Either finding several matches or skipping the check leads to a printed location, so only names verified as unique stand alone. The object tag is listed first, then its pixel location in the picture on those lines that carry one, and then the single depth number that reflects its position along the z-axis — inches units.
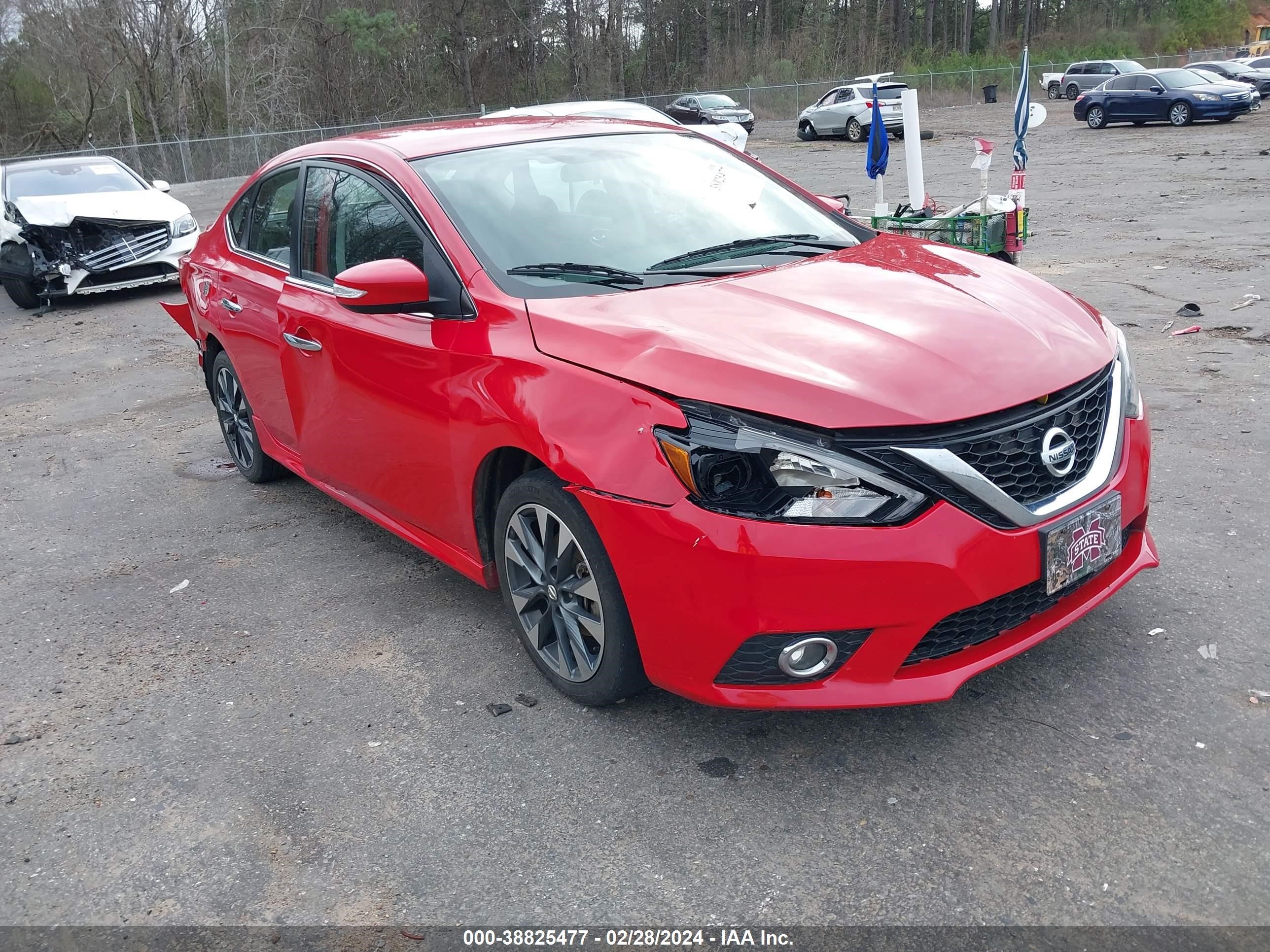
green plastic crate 276.7
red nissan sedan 104.7
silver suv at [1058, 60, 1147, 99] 1562.5
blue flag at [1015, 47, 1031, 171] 339.0
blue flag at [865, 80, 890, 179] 321.7
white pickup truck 1736.0
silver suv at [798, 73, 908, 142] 1229.1
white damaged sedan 481.1
